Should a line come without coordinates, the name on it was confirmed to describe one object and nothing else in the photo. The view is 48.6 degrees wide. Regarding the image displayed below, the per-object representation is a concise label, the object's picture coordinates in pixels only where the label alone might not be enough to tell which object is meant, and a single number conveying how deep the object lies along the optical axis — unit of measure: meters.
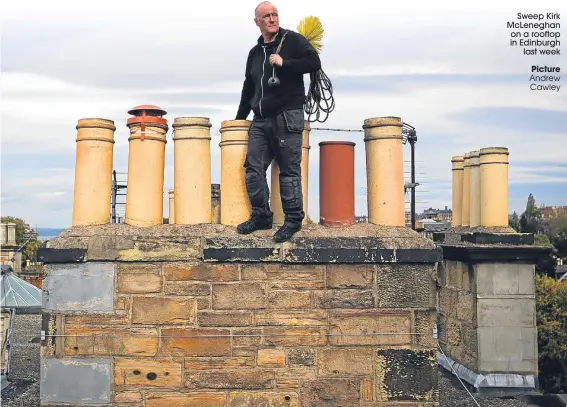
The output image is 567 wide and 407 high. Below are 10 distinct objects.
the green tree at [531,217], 45.81
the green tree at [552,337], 17.30
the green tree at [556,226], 39.34
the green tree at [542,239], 39.71
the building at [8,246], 24.69
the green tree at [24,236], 42.92
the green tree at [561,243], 41.38
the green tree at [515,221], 44.96
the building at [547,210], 59.74
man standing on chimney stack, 4.34
